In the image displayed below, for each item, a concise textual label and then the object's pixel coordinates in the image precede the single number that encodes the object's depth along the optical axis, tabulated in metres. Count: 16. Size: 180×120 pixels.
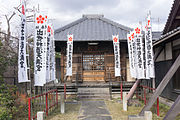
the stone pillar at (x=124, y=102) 7.52
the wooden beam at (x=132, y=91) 8.48
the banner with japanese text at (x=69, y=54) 11.01
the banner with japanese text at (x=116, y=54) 11.19
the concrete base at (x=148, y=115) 4.54
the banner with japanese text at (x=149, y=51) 7.34
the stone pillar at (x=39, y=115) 5.04
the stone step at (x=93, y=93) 10.37
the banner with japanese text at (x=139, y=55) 7.95
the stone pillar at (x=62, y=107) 7.20
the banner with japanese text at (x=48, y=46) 7.33
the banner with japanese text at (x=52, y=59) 8.21
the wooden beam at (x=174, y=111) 4.20
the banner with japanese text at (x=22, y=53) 5.54
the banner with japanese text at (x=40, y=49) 6.14
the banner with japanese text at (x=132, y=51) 9.59
